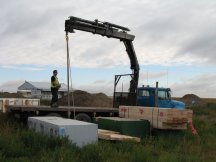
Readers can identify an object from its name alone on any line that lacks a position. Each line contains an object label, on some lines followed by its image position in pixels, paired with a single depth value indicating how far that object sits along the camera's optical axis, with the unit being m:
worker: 11.80
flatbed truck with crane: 11.09
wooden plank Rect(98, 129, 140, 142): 8.56
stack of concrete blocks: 15.31
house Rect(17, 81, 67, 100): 41.15
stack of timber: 9.93
